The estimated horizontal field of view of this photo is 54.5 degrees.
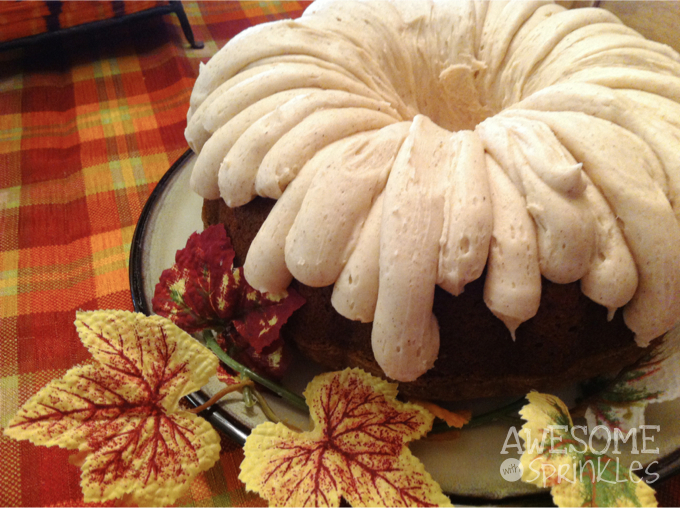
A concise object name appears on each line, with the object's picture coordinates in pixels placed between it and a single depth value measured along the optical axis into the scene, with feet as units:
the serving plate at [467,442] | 0.90
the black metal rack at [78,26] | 1.85
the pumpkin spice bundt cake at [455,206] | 0.85
